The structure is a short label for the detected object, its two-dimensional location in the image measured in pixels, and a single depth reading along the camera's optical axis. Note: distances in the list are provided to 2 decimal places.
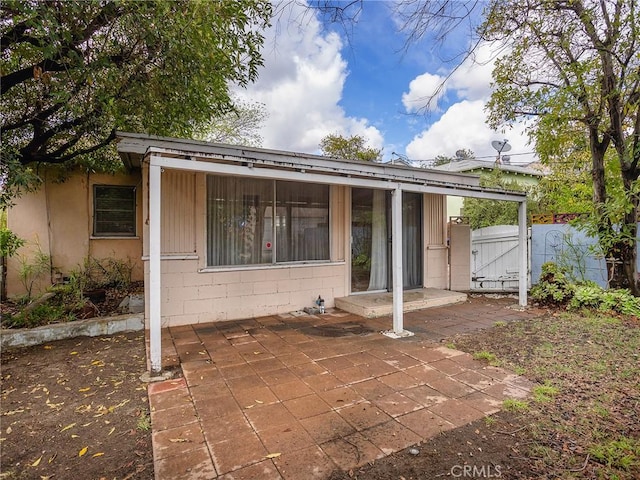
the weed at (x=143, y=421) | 2.50
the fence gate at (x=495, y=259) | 7.47
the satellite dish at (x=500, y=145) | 12.72
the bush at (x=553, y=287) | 6.17
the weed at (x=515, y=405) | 2.74
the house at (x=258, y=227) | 4.23
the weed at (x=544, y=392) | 2.89
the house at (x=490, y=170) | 15.19
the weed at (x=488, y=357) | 3.72
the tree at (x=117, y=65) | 3.28
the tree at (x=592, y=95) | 4.99
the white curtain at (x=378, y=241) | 6.79
